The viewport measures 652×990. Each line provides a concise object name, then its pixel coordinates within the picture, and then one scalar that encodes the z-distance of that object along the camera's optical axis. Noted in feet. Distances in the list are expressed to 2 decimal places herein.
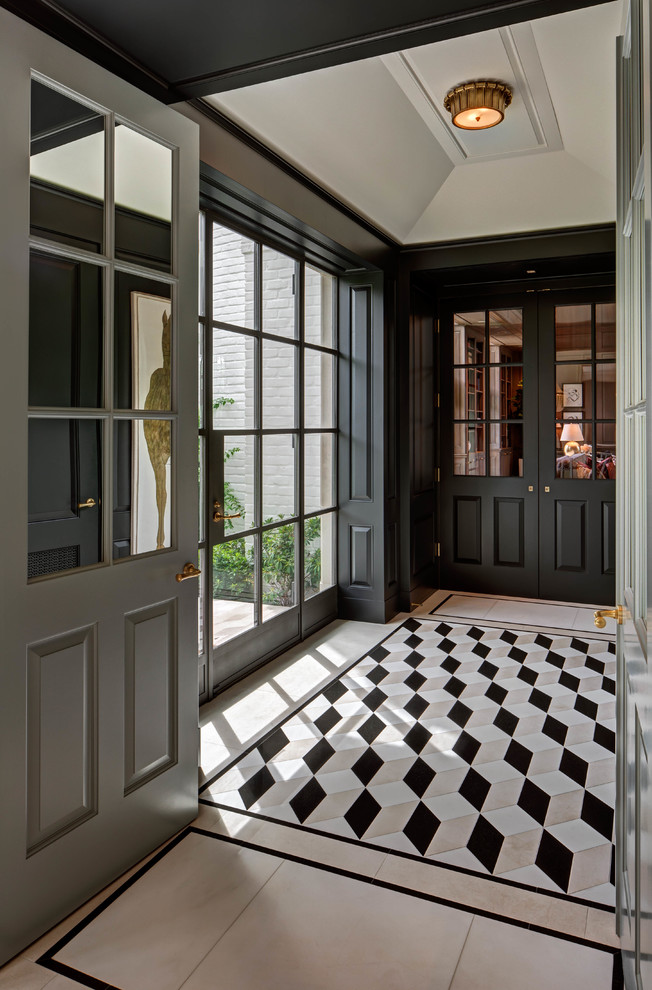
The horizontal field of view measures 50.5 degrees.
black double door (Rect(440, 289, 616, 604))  16.99
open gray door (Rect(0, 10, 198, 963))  5.51
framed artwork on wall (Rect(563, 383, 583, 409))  17.17
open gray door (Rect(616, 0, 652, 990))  3.64
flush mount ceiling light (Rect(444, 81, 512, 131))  10.28
